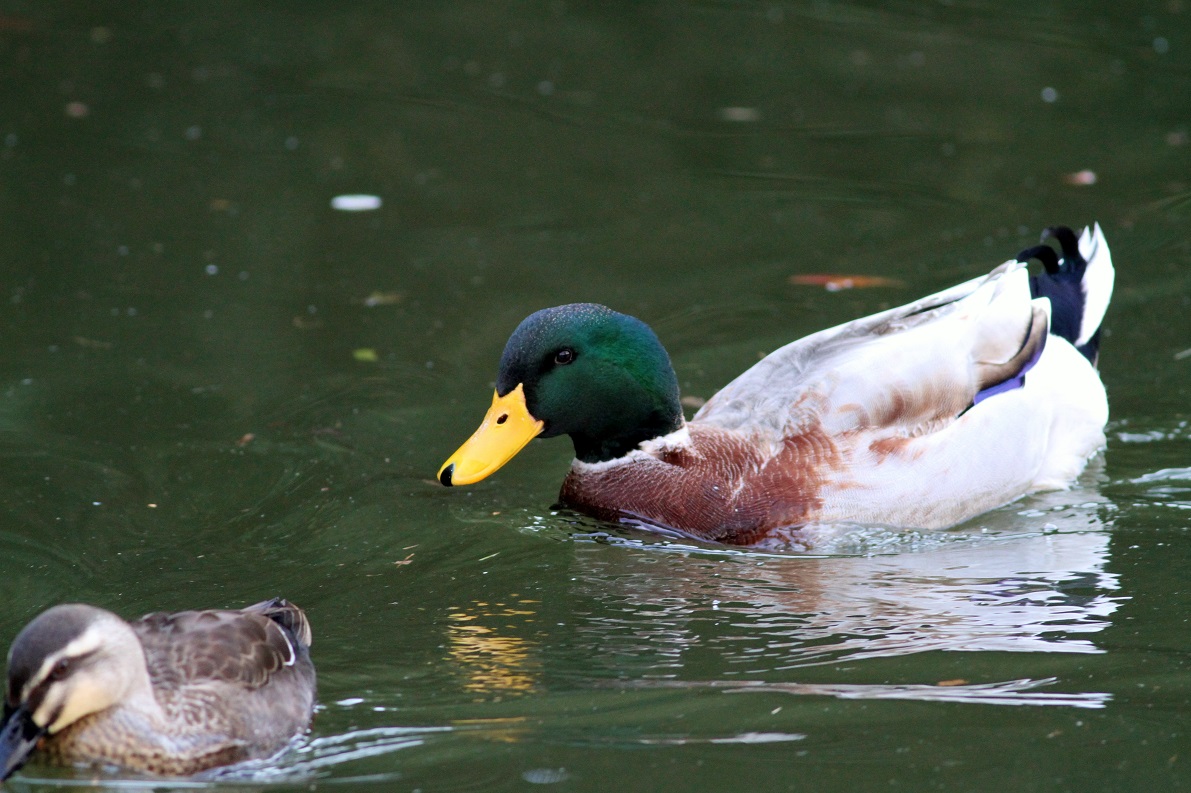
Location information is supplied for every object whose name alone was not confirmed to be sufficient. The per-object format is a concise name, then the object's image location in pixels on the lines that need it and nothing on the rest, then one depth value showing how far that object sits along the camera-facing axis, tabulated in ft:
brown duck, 26.68
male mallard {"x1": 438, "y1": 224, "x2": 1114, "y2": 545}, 40.11
